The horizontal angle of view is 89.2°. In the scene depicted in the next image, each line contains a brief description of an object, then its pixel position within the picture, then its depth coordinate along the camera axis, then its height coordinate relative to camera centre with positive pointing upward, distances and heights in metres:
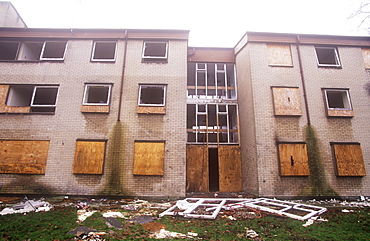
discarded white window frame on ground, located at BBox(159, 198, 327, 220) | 5.86 -1.38
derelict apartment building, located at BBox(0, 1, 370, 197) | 8.82 +2.35
